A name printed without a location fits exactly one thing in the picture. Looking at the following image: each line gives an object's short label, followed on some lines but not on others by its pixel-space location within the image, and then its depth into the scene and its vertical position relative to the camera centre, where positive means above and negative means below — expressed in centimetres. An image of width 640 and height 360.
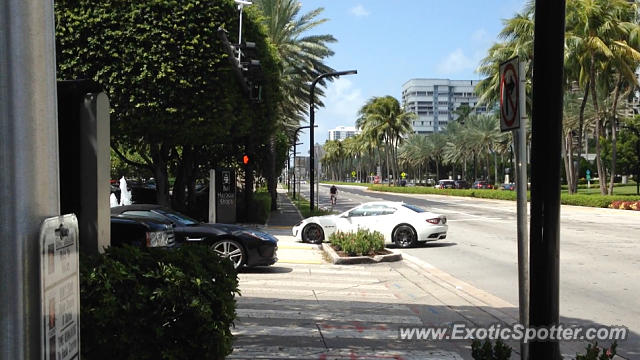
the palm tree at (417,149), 11538 +458
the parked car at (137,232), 972 -103
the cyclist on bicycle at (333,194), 3492 -142
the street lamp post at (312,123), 2747 +245
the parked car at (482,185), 8866 -233
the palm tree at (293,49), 3400 +777
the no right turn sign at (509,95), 434 +59
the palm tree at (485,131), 8488 +593
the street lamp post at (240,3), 1646 +500
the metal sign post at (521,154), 425 +12
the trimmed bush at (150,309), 403 -100
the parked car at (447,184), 9305 -225
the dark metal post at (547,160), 364 +6
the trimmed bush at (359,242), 1359 -176
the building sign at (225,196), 2328 -99
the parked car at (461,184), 9012 -216
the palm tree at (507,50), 4200 +981
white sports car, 1680 -158
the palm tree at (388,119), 7594 +711
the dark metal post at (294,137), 5981 +373
